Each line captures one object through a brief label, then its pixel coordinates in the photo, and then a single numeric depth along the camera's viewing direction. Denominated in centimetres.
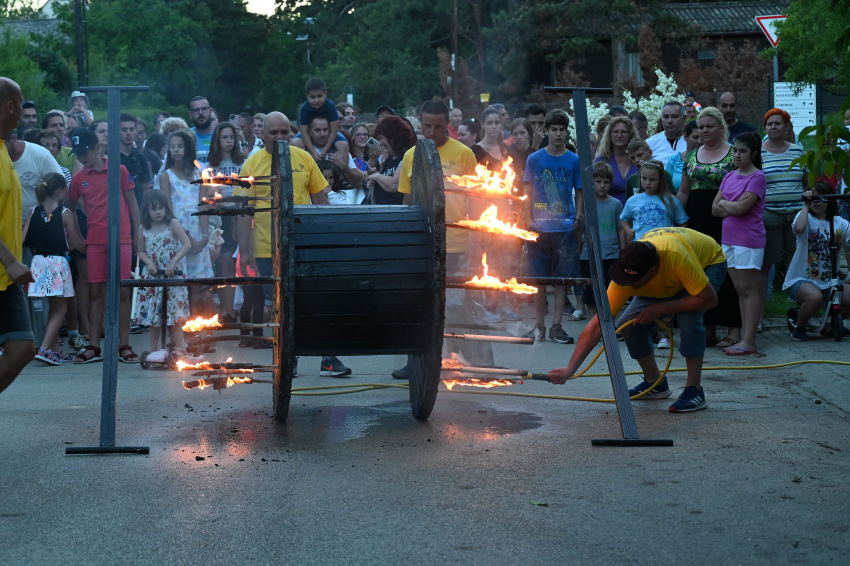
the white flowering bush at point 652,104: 1978
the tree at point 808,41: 2281
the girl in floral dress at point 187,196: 970
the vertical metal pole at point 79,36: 3188
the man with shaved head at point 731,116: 1080
